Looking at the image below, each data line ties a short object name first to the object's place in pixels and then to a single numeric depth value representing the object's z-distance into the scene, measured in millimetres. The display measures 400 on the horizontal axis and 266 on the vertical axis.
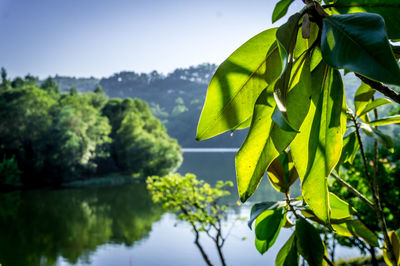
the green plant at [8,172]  16641
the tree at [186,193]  4039
